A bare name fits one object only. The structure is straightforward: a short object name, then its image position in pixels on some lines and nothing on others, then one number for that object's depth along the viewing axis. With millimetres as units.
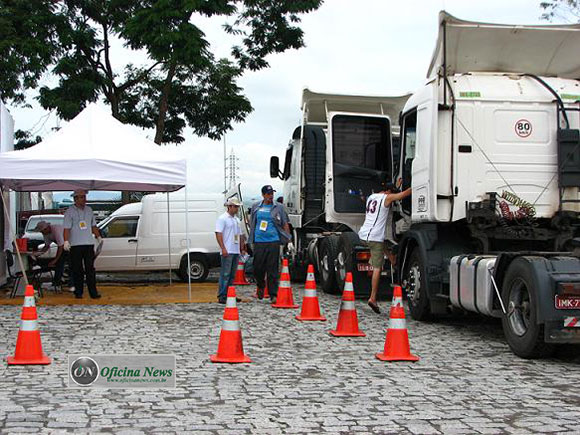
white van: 17078
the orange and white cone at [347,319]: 9180
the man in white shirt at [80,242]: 13109
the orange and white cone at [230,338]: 7570
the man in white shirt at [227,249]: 12587
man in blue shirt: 12750
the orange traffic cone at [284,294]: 12219
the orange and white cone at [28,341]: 7363
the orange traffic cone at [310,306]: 10719
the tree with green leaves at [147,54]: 18078
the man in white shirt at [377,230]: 11383
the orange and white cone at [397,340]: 7695
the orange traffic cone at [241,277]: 16828
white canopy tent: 12188
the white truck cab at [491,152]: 9617
